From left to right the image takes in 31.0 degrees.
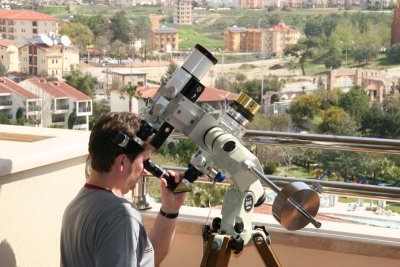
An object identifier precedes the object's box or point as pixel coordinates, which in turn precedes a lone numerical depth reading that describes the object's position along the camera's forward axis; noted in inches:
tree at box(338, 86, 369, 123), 944.6
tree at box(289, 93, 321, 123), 955.3
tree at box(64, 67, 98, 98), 1049.5
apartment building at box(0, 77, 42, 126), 925.2
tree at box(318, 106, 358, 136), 880.1
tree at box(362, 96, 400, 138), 902.6
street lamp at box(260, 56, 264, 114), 1002.1
